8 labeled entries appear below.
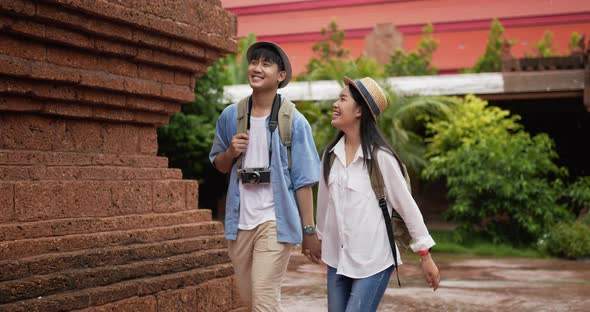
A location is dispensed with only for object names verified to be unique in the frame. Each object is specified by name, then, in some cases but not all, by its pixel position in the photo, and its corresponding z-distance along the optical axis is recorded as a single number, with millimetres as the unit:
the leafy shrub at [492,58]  19562
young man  4641
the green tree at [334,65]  16375
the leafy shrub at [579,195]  13719
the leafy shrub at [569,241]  12438
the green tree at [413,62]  19656
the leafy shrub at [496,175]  13336
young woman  4074
